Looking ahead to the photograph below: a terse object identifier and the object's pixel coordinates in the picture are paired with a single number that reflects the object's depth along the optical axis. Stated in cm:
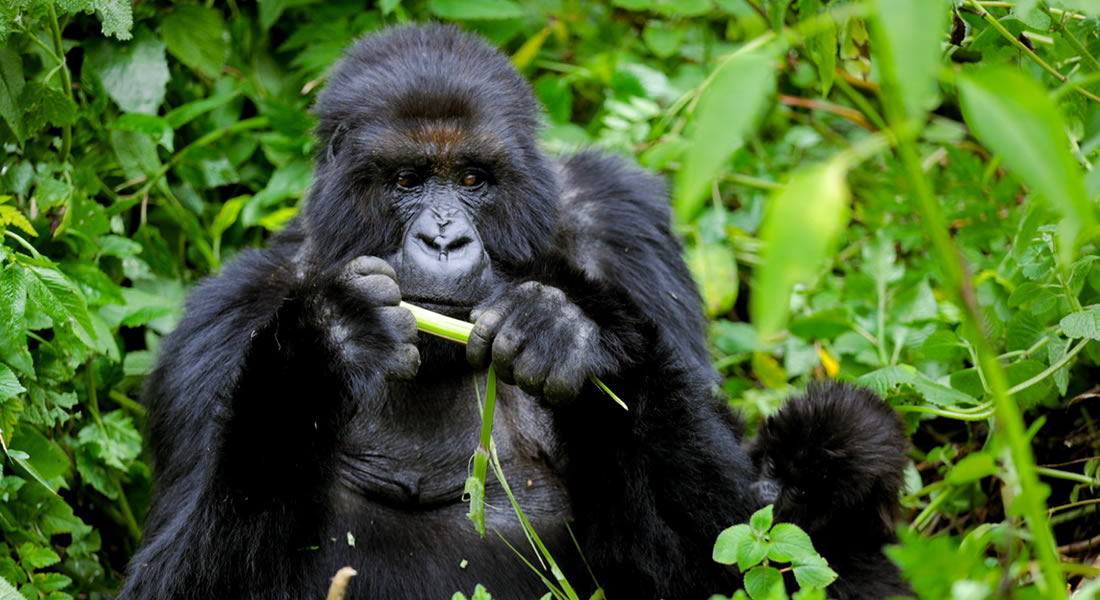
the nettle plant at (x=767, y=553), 459
